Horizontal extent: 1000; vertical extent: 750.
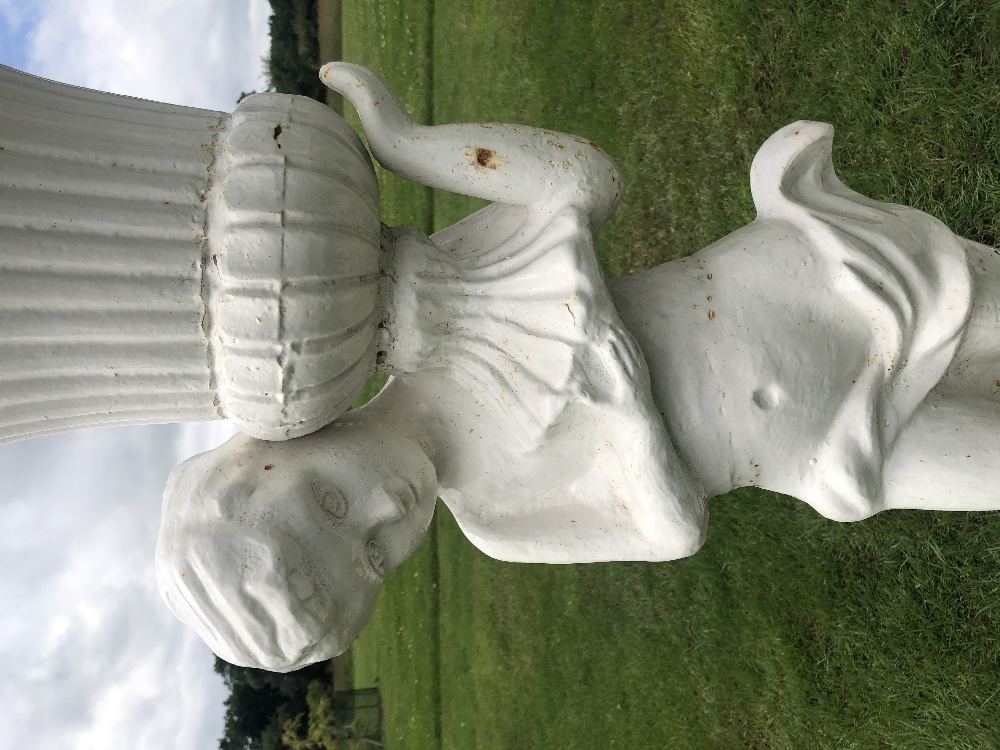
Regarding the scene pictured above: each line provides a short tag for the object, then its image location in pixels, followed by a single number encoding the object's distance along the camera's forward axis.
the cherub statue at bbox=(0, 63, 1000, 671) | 0.41
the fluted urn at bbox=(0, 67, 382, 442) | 0.40
